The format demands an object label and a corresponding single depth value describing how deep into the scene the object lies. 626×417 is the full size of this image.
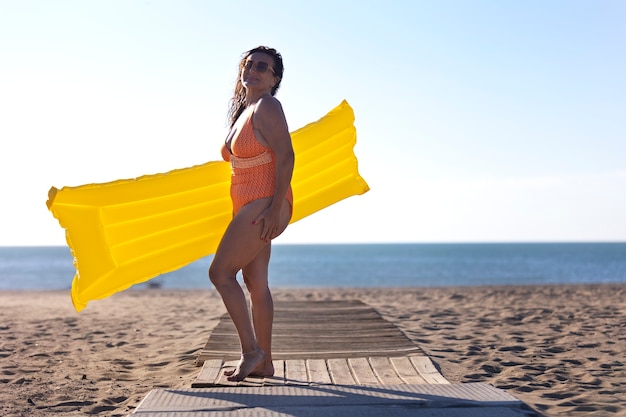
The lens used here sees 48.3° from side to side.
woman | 4.11
